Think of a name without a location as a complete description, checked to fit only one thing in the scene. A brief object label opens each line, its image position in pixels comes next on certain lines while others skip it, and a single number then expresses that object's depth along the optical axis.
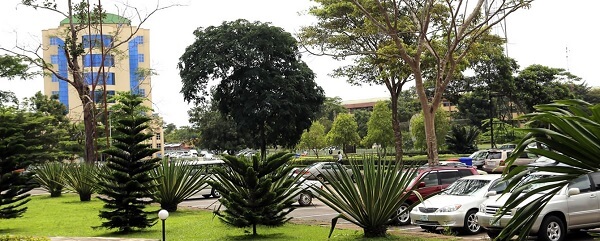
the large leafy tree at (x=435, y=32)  24.09
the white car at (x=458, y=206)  14.13
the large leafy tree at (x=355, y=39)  32.88
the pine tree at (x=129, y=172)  15.49
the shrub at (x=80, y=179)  26.17
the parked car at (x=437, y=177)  17.05
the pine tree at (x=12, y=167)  16.45
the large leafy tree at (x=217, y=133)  66.50
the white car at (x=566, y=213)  12.27
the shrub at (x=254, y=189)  13.48
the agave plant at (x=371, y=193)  12.09
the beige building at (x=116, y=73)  69.56
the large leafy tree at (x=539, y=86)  47.78
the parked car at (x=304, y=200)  22.58
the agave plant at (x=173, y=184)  19.94
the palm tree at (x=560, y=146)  4.18
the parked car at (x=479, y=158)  38.88
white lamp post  11.55
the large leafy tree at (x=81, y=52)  31.98
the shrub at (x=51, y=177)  30.11
